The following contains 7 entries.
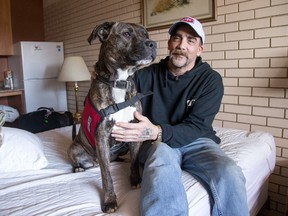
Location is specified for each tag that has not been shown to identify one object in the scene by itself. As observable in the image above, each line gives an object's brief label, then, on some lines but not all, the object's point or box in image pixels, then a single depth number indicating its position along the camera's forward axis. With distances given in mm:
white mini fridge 3561
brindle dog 1122
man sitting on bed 1014
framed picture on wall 2061
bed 1042
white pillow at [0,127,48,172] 1362
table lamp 3014
